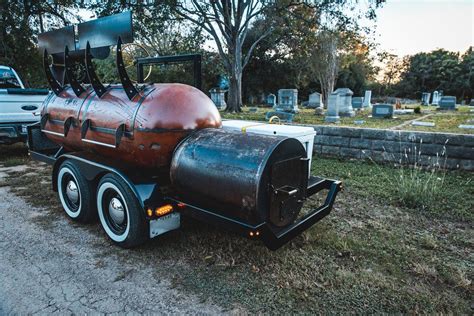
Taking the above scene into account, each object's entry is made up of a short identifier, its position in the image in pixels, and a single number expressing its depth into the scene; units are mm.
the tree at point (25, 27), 13453
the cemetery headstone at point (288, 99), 19653
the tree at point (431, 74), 43406
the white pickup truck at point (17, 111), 6094
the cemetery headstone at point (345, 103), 16930
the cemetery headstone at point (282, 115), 10523
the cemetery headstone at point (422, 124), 11542
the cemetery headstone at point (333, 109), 13516
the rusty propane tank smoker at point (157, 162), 2307
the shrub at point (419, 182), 4086
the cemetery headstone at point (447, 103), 22469
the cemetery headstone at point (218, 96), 23156
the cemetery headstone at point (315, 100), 23697
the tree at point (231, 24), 16250
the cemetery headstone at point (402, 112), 18953
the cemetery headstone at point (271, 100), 28978
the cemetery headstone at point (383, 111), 15555
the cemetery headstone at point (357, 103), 23141
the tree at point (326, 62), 25548
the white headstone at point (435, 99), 32412
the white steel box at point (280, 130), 3652
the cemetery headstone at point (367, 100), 24859
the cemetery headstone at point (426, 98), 32156
